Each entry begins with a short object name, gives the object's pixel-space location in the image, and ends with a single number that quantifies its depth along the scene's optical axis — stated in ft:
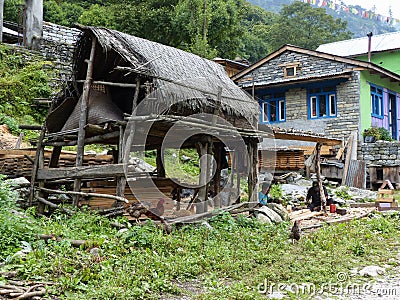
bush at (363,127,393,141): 73.36
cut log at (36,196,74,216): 30.59
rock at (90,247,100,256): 22.61
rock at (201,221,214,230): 31.11
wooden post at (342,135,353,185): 70.44
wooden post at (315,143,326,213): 47.14
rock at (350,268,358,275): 22.97
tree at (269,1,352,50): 148.46
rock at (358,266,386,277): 22.67
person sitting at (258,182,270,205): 42.57
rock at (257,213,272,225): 36.58
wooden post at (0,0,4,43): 66.63
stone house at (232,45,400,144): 73.46
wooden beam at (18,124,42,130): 36.91
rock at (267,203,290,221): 39.42
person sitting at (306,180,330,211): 47.50
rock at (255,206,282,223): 37.47
